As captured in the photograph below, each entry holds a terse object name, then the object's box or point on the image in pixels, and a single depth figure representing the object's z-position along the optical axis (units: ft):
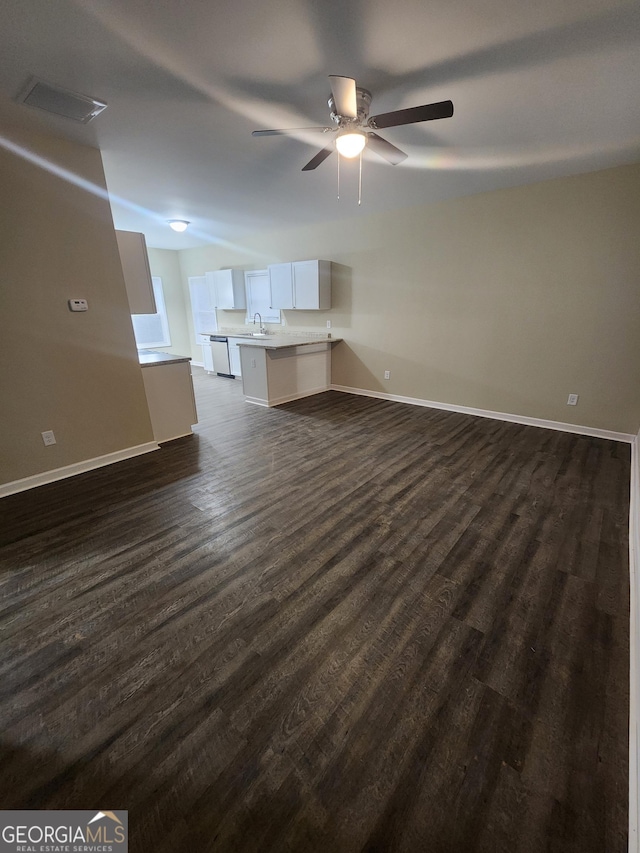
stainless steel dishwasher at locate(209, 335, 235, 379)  22.40
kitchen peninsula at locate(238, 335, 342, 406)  15.99
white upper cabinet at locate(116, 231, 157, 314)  10.56
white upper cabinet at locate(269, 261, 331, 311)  17.46
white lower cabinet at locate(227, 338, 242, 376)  22.00
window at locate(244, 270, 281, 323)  21.42
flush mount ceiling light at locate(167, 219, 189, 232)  16.29
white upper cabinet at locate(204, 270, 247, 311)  22.22
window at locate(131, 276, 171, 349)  25.26
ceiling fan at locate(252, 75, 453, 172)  5.71
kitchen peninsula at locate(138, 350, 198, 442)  11.87
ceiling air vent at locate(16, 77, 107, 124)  6.51
